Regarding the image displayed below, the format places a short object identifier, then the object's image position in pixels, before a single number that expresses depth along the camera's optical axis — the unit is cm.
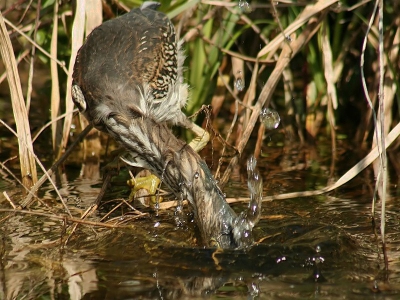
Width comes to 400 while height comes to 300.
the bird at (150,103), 760
